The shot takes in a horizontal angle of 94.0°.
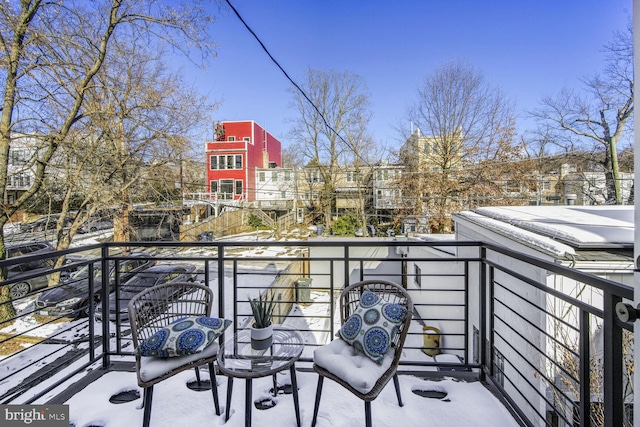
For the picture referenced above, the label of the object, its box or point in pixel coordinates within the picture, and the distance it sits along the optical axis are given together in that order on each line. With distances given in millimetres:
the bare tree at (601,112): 9523
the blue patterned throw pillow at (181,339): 1628
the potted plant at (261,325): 1665
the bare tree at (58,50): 5730
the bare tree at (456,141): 13852
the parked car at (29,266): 7273
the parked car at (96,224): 7766
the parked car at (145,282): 5609
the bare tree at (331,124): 17000
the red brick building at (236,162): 20531
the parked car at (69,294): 5773
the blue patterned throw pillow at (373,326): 1627
